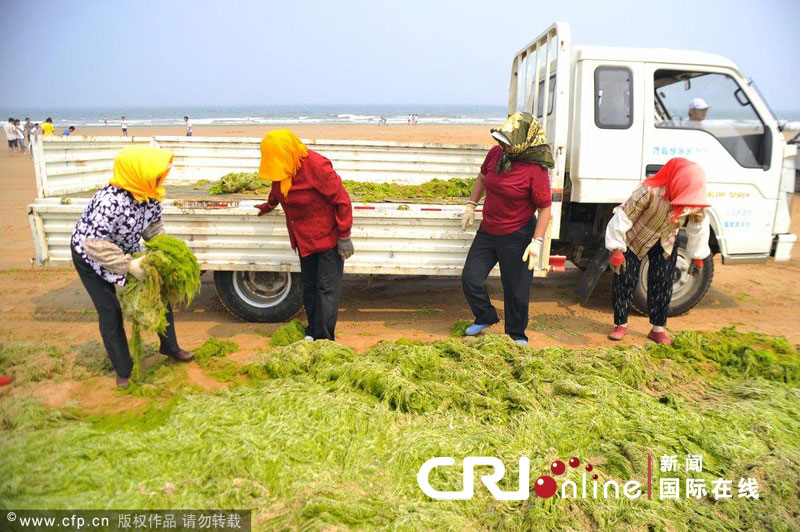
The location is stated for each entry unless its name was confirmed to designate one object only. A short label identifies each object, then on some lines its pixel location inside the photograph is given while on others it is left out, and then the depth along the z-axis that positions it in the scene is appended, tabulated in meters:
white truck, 4.71
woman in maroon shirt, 4.24
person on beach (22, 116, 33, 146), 22.95
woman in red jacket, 3.93
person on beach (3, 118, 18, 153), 21.81
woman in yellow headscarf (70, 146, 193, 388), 3.41
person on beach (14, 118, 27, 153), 21.89
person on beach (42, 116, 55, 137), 16.90
